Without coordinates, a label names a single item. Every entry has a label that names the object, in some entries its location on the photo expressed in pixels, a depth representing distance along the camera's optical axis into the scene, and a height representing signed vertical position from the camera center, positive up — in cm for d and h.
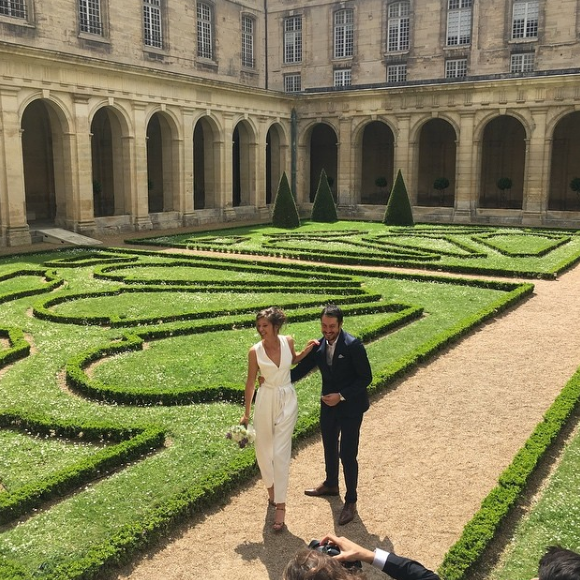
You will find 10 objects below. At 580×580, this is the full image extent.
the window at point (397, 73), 3838 +631
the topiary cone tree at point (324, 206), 3203 -110
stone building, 2584 +340
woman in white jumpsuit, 563 -189
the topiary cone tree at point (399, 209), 3003 -116
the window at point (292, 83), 4116 +612
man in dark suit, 579 -175
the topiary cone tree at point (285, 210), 2906 -117
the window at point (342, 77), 3991 +629
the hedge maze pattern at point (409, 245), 1903 -207
